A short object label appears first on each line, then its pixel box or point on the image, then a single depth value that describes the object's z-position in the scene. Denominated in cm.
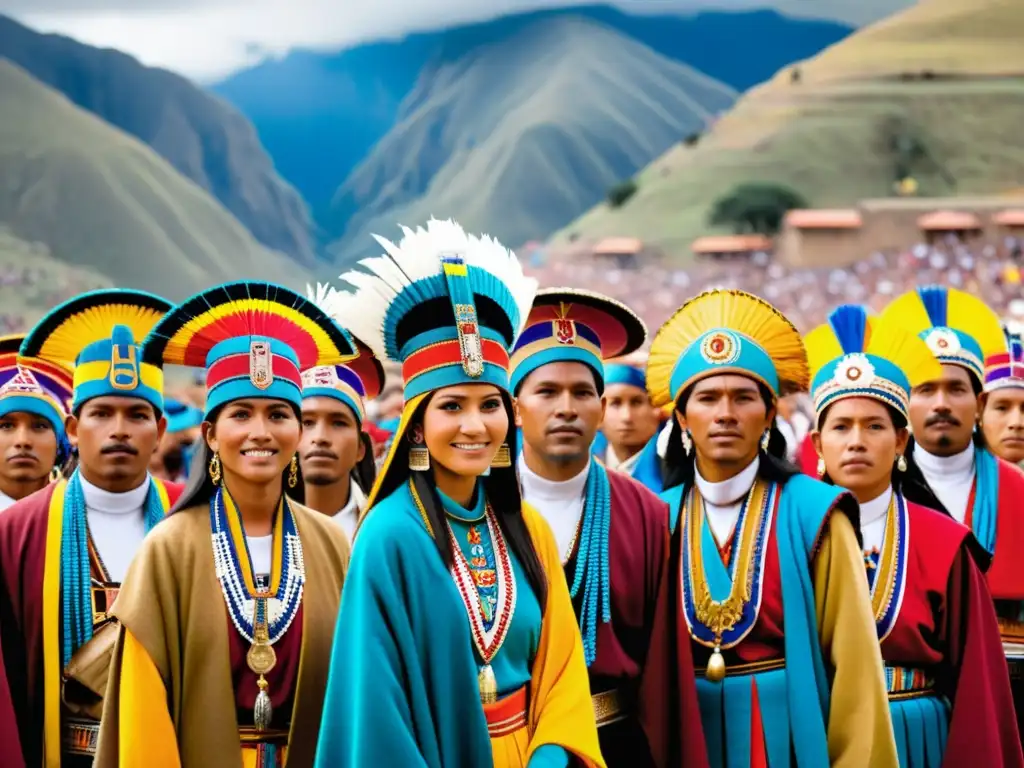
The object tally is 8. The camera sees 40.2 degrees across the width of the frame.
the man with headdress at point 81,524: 466
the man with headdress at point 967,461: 601
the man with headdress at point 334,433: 594
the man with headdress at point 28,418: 580
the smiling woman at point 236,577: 395
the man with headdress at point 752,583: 443
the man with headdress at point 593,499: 472
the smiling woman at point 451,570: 358
